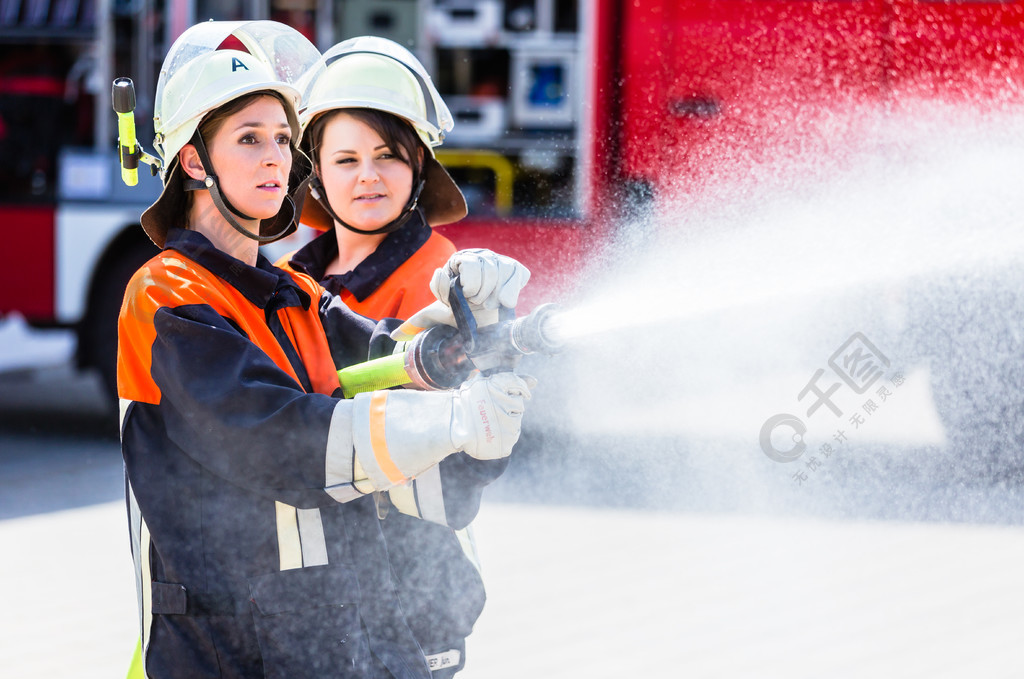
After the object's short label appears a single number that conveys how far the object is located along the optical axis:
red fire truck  11.00
